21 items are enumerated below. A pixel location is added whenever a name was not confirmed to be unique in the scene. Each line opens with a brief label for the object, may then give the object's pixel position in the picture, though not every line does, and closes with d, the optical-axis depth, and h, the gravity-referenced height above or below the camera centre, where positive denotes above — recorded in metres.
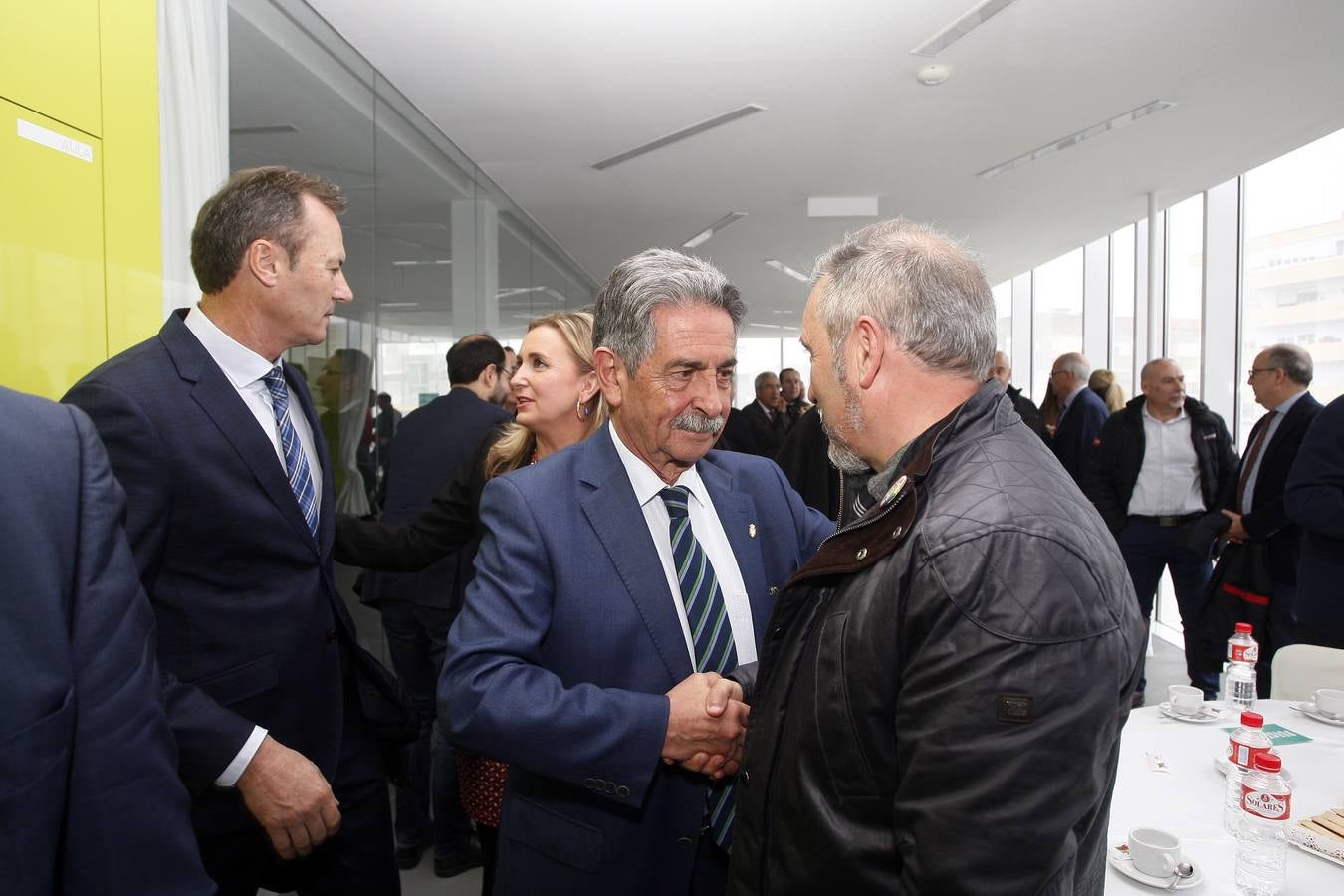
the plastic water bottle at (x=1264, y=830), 1.42 -0.76
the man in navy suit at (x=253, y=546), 1.42 -0.24
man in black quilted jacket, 0.85 -0.26
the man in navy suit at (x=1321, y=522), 3.09 -0.39
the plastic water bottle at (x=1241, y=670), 2.33 -0.73
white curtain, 2.60 +0.96
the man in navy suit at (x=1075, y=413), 6.00 +0.04
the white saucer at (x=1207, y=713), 2.23 -0.83
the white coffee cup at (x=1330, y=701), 2.23 -0.78
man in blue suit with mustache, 1.24 -0.35
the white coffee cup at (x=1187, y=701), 2.25 -0.78
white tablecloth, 1.48 -0.84
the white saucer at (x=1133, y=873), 1.42 -0.81
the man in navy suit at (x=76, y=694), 0.73 -0.27
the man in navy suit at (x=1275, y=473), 3.83 -0.27
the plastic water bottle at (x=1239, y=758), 1.61 -0.69
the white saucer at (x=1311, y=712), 2.22 -0.82
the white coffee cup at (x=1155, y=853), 1.44 -0.78
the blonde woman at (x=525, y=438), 2.27 -0.06
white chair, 2.56 -0.81
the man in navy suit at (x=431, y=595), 3.18 -0.71
